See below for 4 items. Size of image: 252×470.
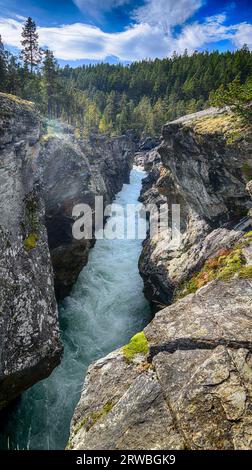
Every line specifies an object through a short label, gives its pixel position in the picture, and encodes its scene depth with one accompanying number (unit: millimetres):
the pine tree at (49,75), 69875
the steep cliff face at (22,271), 13156
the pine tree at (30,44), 63938
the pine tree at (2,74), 49172
